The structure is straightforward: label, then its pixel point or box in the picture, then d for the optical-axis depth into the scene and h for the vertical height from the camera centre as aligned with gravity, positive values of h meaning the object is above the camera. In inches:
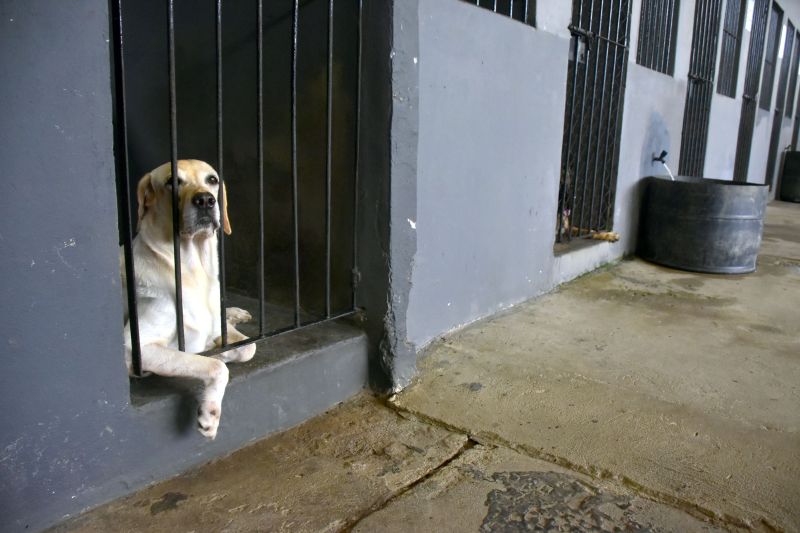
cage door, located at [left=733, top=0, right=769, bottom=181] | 391.2 +61.1
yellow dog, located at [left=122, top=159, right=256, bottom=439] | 84.6 -19.0
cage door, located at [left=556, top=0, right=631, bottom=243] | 199.8 +19.7
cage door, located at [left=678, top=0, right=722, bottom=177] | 285.6 +45.1
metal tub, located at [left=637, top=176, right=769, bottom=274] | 219.5 -18.0
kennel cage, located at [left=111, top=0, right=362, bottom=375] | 111.0 +7.5
